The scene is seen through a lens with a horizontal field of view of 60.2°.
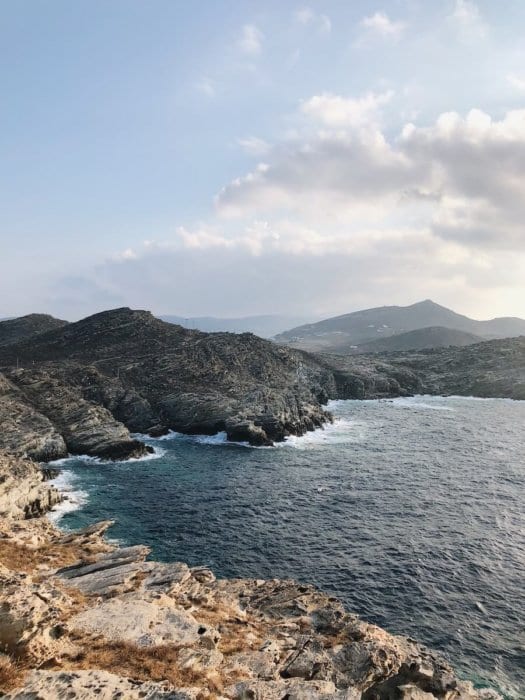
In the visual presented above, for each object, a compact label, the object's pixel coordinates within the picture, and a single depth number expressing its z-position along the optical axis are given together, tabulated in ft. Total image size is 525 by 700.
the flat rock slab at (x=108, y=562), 109.91
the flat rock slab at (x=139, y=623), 76.18
